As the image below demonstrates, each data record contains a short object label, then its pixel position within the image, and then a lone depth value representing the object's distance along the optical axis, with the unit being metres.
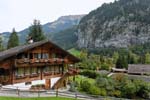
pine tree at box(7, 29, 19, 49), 43.88
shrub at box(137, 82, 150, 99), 23.75
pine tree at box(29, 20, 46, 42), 40.02
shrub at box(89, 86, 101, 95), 21.27
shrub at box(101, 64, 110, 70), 51.95
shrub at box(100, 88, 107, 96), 21.47
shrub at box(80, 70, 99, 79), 30.71
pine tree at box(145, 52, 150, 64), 61.20
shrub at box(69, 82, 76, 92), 21.15
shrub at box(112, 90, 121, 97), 22.37
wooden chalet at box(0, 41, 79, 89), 19.17
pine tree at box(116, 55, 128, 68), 55.44
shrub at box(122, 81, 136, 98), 22.99
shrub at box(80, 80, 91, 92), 21.66
